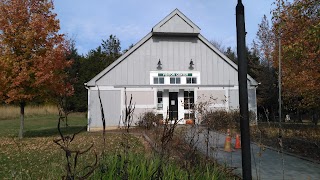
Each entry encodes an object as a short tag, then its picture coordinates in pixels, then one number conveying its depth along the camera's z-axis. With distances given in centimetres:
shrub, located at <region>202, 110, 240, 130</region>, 1094
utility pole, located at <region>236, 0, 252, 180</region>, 269
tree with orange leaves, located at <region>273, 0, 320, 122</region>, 660
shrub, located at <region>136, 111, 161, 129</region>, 1431
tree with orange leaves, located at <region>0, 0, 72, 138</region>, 1102
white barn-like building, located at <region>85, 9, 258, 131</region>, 1606
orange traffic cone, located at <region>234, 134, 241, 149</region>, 820
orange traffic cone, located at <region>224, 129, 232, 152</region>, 730
